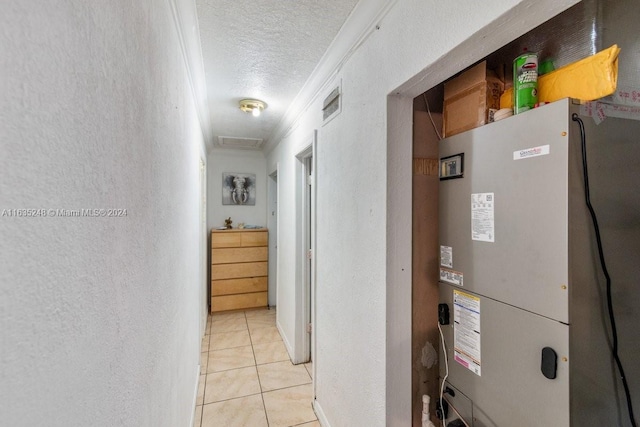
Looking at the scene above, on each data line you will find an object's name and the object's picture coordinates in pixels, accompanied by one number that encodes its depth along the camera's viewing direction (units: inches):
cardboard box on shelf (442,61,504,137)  45.9
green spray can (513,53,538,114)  39.3
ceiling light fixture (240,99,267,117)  99.3
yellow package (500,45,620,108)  32.9
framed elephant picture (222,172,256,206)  177.8
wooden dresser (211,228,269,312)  158.2
